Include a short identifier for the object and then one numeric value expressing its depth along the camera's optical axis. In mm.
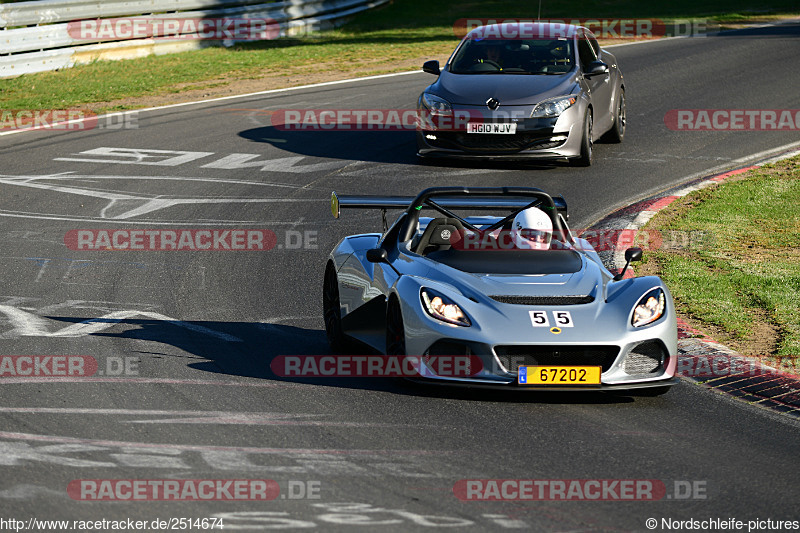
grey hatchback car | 32594
